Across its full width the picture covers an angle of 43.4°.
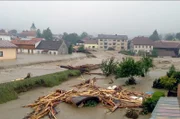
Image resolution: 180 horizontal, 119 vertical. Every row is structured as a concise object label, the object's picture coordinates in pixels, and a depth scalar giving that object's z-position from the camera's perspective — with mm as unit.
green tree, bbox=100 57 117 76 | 27281
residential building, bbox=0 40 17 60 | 34459
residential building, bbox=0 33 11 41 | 73538
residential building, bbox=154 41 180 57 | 59656
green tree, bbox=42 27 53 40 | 81812
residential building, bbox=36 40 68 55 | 51656
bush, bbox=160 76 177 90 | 19594
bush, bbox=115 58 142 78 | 21422
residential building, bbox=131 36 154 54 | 64500
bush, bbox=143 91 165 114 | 13412
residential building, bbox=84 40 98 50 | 76044
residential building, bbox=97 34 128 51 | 78250
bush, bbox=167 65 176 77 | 21483
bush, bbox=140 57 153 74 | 25594
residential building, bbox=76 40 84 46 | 78356
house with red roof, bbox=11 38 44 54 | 53188
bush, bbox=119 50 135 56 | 60356
